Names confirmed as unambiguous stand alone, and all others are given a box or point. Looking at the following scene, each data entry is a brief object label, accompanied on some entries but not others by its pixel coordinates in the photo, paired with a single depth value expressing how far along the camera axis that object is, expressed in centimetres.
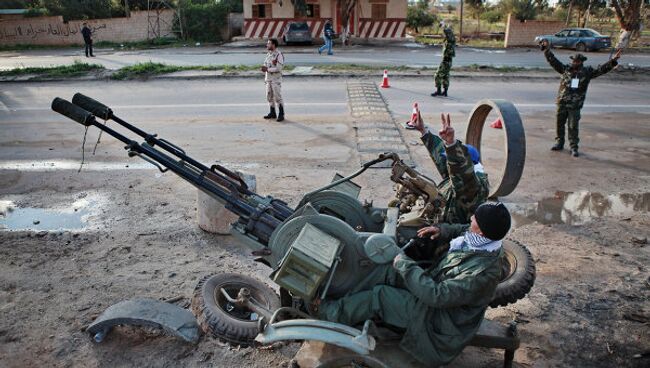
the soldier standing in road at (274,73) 1139
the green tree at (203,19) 3328
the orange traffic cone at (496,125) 1128
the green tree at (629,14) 2659
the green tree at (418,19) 3841
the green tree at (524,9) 3797
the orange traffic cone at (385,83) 1571
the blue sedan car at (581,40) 2708
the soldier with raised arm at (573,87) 930
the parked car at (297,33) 2852
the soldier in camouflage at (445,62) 1384
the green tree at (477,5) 3803
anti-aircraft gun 333
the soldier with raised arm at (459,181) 426
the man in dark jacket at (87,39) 2419
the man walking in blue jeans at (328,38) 2477
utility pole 3021
